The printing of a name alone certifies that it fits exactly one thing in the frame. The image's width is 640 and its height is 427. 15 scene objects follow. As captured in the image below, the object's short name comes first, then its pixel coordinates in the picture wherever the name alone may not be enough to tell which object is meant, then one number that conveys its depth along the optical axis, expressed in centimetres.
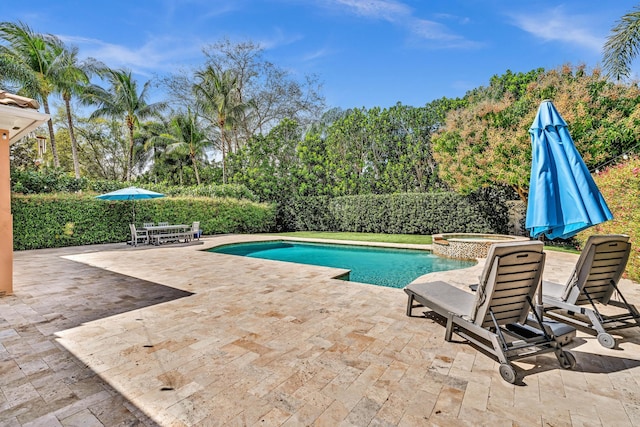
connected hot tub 1046
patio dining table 1321
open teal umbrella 1220
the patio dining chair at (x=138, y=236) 1290
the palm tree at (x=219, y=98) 2227
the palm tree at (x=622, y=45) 966
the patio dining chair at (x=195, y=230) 1491
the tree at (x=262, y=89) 2728
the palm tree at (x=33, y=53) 1646
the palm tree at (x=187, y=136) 2469
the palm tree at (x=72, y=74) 1859
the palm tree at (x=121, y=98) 2270
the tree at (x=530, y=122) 1149
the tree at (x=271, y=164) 2339
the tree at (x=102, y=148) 3116
